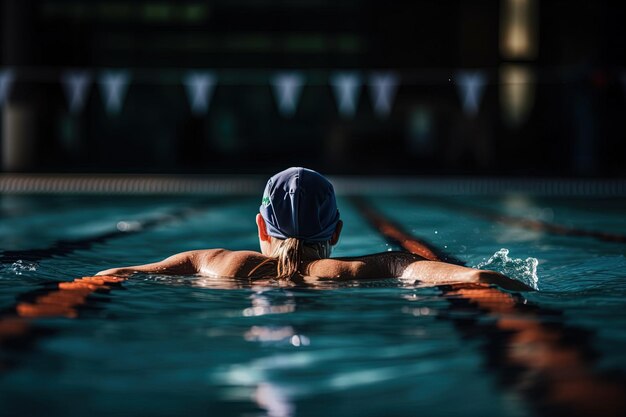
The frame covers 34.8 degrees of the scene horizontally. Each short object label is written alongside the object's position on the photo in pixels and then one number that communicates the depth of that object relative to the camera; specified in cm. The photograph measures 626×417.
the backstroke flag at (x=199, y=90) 1392
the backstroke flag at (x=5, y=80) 1384
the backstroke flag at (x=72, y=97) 1989
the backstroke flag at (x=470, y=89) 1377
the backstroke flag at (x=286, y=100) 1980
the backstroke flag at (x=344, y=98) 1994
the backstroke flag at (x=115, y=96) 2034
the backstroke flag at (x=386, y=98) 1973
